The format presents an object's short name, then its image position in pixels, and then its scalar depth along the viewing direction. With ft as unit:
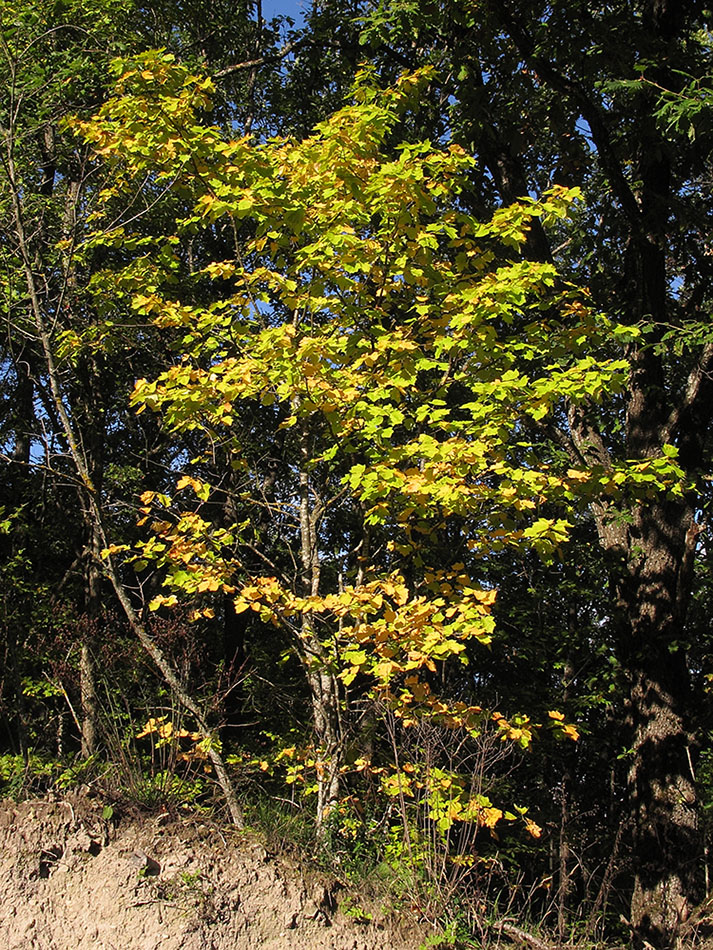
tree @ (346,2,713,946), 19.45
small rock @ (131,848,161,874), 14.08
